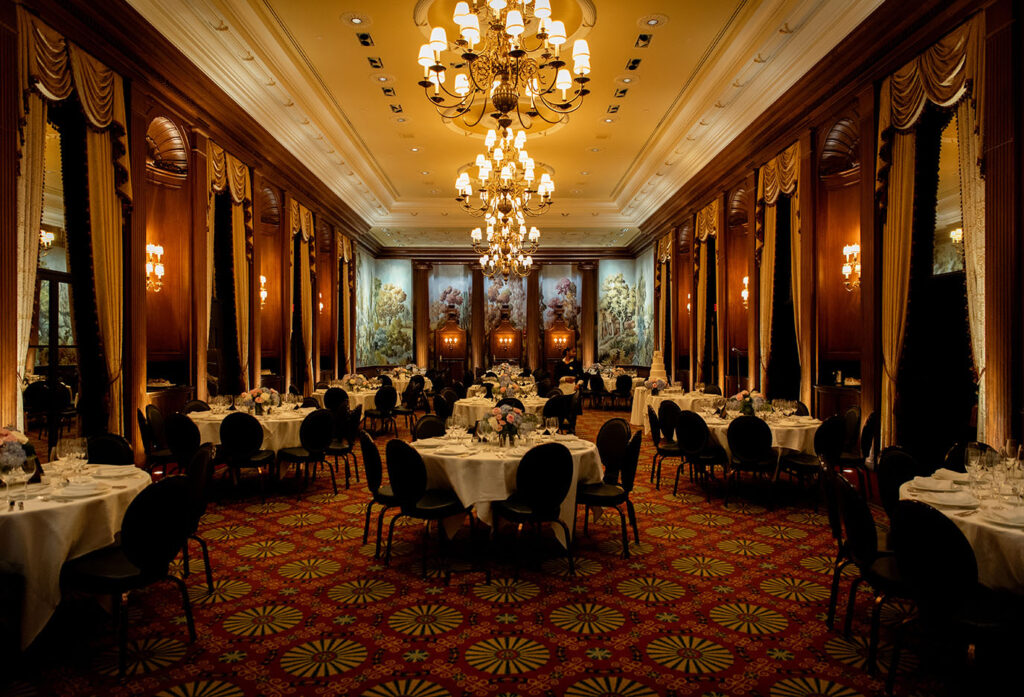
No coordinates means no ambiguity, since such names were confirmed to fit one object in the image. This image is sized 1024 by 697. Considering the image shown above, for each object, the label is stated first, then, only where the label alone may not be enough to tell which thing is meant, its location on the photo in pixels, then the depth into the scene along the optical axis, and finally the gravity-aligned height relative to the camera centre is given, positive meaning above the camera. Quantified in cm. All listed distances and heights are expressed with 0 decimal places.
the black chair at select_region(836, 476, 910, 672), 310 -114
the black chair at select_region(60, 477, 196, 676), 311 -104
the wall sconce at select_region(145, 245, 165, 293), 841 +96
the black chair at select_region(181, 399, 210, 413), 706 -74
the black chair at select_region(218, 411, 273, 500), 626 -100
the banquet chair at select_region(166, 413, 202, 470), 616 -91
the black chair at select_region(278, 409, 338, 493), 668 -105
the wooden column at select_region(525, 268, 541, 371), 2027 +34
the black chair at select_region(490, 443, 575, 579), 427 -97
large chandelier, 467 +226
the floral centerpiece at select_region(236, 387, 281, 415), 722 -69
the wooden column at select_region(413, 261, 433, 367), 2020 +92
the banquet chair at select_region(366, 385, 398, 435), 1069 -107
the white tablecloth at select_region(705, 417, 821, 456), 655 -104
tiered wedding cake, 1195 -61
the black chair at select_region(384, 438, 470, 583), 438 -102
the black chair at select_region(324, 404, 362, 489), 720 -111
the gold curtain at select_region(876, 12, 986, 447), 523 +159
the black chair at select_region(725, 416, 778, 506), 614 -105
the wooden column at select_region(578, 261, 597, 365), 2006 +80
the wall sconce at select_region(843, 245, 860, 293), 849 +90
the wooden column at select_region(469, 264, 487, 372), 2027 +81
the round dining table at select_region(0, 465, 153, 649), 310 -99
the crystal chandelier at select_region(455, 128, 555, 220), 836 +215
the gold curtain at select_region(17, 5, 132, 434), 519 +170
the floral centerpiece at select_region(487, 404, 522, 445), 496 -66
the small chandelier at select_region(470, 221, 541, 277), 1018 +149
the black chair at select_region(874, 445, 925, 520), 407 -89
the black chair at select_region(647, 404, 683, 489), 707 -125
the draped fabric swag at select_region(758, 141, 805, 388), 870 +170
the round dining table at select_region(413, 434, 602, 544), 459 -98
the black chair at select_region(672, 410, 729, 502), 652 -111
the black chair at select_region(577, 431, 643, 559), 481 -119
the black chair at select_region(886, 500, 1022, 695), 266 -106
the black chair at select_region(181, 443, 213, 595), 389 -89
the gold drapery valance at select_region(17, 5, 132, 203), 516 +234
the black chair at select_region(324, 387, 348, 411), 976 -88
